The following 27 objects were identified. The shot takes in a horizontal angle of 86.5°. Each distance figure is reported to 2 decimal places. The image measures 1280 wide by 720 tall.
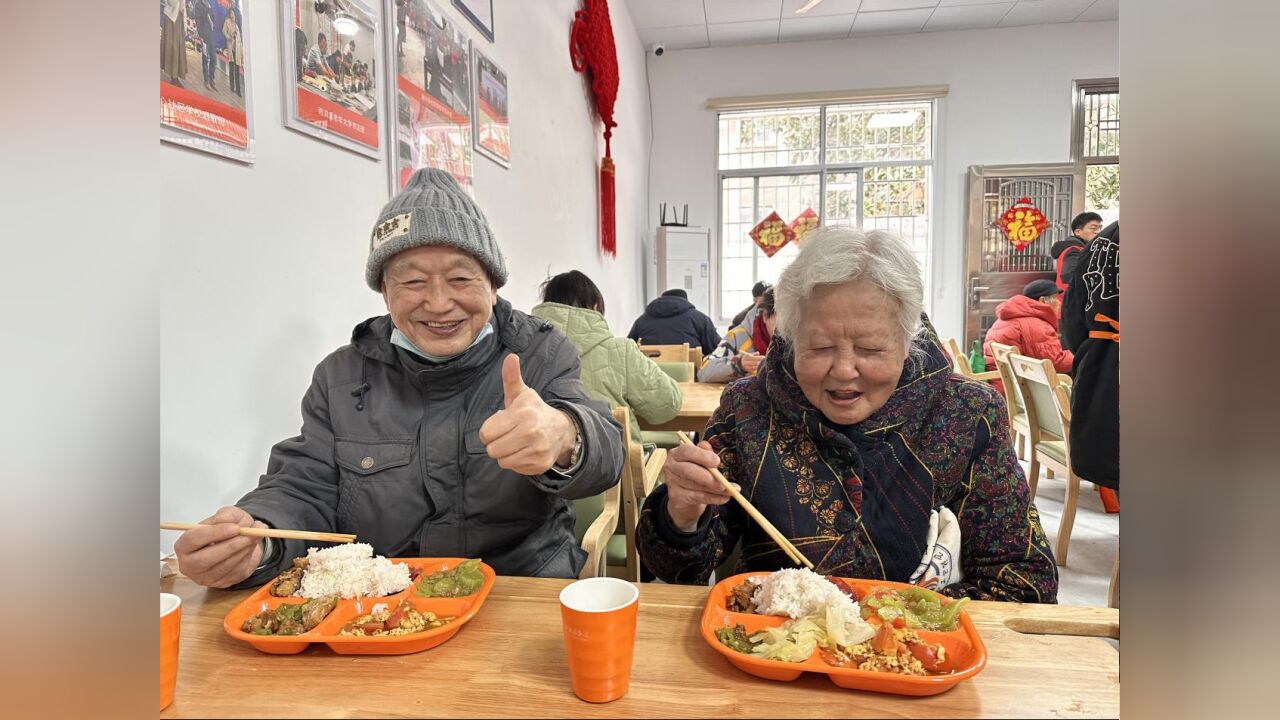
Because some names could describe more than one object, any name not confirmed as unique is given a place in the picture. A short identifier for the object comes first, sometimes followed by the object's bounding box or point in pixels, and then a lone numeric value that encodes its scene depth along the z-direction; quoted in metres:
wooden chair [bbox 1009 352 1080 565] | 2.81
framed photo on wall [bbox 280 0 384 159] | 1.50
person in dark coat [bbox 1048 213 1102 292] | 3.67
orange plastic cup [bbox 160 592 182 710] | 0.55
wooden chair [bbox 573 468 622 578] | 1.42
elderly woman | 1.21
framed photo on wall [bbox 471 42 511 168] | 2.67
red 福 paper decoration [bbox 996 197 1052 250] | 6.64
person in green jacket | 2.47
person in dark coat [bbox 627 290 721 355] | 4.68
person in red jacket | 4.25
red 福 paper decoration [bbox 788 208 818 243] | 7.18
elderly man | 1.25
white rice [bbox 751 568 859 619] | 0.83
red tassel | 5.04
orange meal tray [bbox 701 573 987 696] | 0.68
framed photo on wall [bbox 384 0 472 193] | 2.01
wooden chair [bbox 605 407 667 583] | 1.83
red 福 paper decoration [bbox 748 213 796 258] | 7.15
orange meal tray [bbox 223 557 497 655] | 0.77
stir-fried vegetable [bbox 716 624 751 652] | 0.77
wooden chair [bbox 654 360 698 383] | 3.76
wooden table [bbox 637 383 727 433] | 2.70
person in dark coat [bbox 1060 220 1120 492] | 1.42
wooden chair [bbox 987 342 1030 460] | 3.57
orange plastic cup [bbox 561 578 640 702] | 0.66
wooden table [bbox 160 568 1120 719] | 0.67
